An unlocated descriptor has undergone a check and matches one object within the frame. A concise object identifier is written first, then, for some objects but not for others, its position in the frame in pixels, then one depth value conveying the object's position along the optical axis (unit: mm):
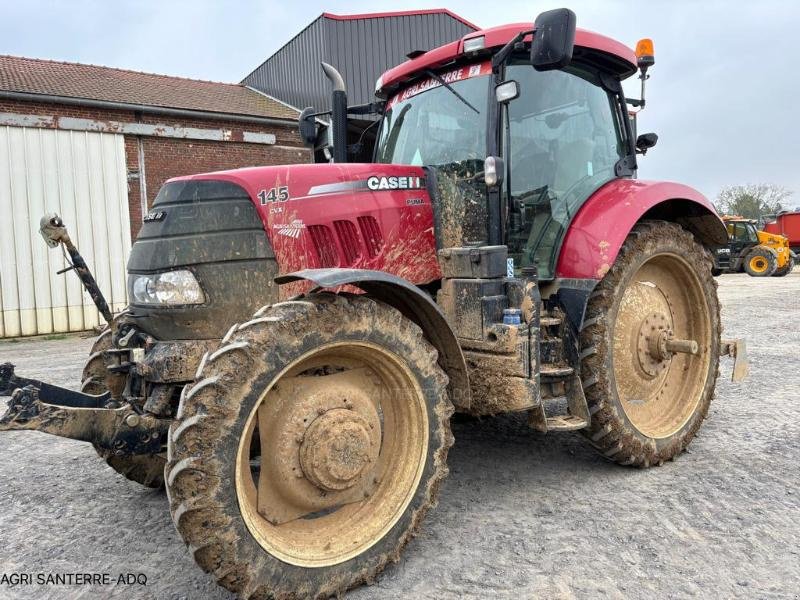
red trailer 27578
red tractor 2416
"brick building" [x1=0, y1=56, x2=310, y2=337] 11188
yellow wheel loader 23062
